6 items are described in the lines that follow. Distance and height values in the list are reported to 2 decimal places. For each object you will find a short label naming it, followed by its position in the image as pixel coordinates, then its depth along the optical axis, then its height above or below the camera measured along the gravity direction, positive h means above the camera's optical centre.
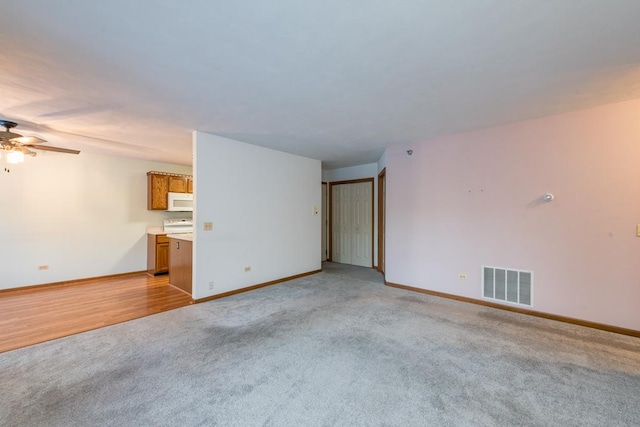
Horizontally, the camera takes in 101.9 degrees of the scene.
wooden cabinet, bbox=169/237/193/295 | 4.27 -0.83
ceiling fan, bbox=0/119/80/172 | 3.10 +0.89
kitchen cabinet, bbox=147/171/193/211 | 5.68 +0.65
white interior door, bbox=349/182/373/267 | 6.42 -0.18
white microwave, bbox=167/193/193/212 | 5.89 +0.33
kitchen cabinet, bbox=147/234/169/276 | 5.47 -0.80
